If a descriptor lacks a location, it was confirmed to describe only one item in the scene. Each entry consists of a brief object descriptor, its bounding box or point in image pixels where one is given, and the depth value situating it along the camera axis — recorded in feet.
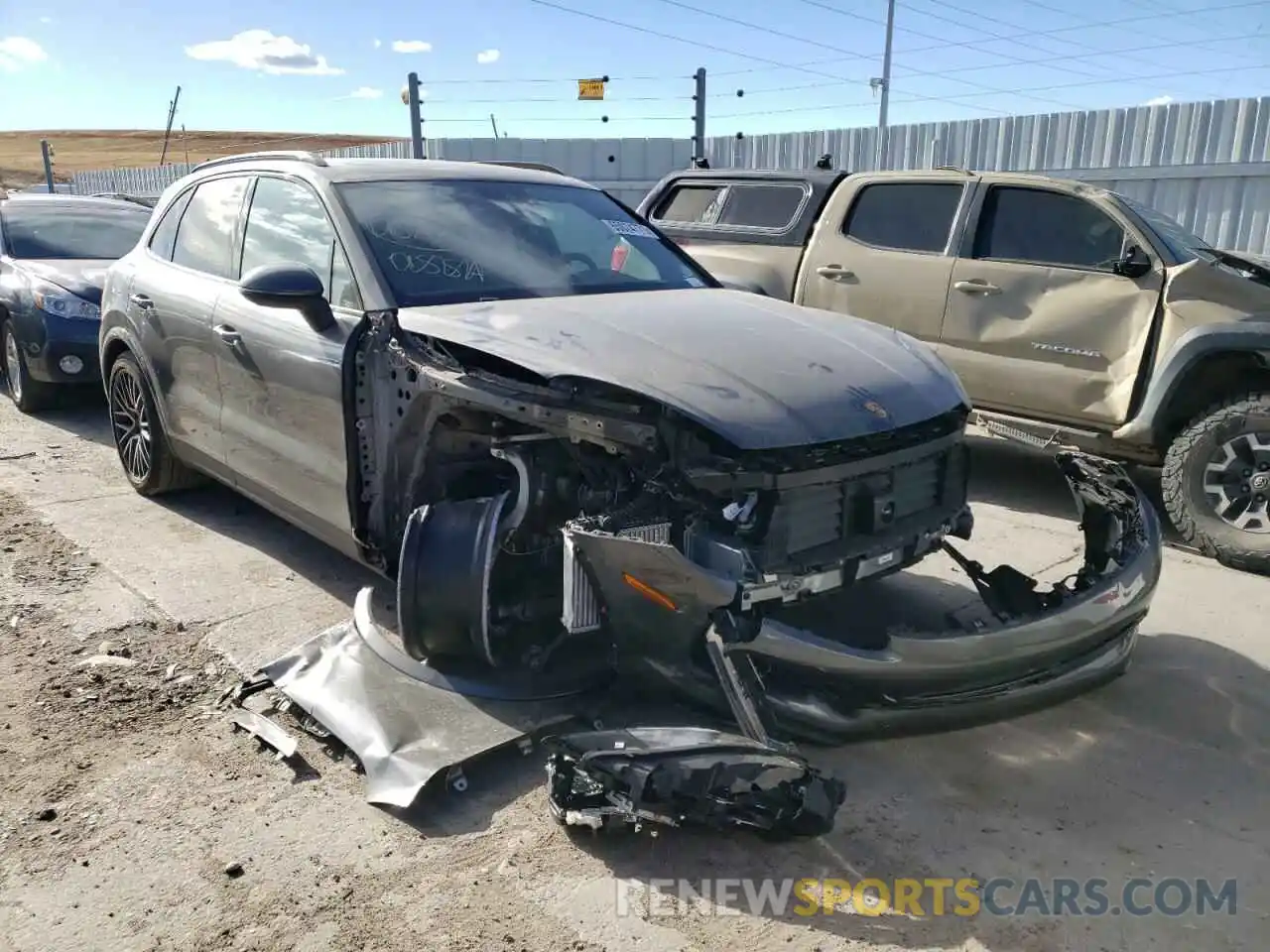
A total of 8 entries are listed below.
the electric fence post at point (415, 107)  44.62
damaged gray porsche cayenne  9.23
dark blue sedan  24.98
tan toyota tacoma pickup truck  16.80
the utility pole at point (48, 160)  80.33
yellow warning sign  49.08
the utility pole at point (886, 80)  88.74
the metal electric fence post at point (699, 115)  44.29
